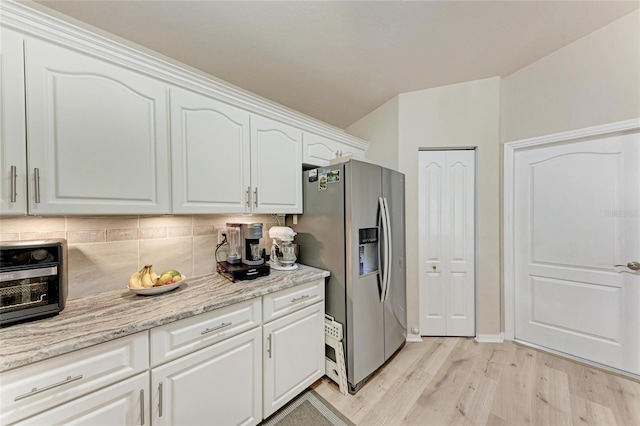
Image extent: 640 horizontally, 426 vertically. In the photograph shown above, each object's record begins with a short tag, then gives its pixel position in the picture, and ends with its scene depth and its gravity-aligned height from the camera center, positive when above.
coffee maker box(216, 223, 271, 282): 1.63 -0.33
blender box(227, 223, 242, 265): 1.80 -0.24
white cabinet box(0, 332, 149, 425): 0.80 -0.67
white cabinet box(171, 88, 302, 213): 1.45 +0.39
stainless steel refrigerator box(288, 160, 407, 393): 1.78 -0.33
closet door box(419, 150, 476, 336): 2.54 -0.36
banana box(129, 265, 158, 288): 1.34 -0.39
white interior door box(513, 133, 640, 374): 1.90 -0.36
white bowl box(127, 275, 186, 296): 1.32 -0.45
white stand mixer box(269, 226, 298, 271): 1.91 -0.32
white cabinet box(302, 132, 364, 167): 2.17 +0.63
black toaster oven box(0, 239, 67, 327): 0.96 -0.29
